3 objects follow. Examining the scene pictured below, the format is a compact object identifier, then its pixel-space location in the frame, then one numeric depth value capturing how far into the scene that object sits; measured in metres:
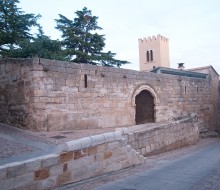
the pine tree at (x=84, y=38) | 20.84
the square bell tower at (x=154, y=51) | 39.31
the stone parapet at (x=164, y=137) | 9.17
